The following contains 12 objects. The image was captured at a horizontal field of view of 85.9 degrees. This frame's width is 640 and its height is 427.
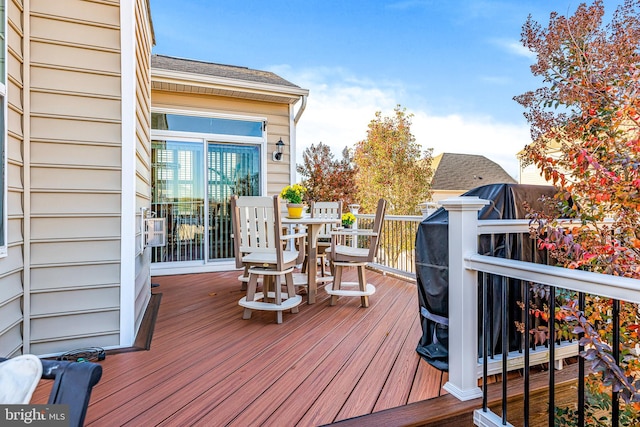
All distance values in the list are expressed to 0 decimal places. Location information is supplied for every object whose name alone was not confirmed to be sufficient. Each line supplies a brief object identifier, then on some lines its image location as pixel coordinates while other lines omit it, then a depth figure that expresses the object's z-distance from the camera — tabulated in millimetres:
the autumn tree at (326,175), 9977
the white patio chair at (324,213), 4895
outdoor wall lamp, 5840
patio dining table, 3577
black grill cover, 2213
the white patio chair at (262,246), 3096
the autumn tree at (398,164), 11547
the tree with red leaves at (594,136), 1541
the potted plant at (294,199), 3947
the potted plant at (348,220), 5867
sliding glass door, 5289
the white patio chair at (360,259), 3621
